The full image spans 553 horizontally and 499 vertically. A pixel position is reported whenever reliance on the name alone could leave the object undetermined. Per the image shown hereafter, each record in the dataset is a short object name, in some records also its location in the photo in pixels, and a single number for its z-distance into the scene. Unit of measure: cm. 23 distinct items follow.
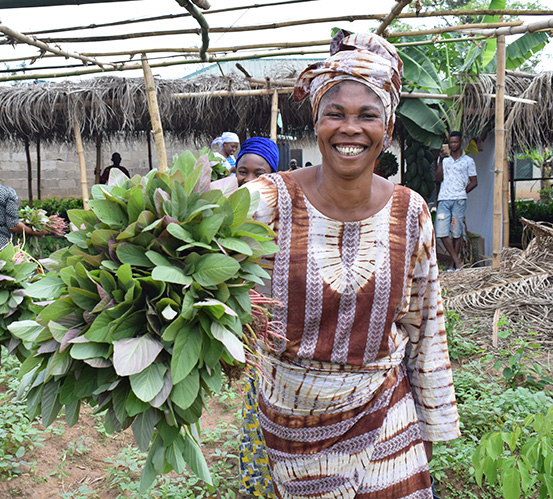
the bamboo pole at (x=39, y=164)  1306
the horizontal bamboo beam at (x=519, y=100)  700
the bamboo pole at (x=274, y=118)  749
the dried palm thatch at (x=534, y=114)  801
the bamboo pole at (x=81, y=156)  818
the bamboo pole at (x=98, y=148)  1188
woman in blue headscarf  359
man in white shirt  852
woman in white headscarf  584
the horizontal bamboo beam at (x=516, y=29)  479
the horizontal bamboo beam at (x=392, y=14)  419
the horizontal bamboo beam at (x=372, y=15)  439
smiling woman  172
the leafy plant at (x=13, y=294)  244
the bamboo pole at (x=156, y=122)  531
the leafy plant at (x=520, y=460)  180
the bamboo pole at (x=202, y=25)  278
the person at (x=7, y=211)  470
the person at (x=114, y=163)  1052
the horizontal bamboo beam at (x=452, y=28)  507
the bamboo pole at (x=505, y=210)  807
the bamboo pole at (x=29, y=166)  1295
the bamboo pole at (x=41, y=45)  437
